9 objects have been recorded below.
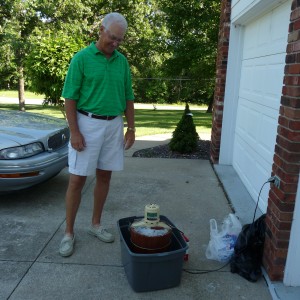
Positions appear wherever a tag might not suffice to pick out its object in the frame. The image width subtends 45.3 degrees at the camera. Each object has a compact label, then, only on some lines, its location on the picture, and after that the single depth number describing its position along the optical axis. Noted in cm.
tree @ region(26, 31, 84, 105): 849
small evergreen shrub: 711
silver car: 393
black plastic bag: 291
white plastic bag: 313
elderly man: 290
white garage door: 383
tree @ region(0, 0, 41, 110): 1662
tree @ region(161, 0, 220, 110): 1541
